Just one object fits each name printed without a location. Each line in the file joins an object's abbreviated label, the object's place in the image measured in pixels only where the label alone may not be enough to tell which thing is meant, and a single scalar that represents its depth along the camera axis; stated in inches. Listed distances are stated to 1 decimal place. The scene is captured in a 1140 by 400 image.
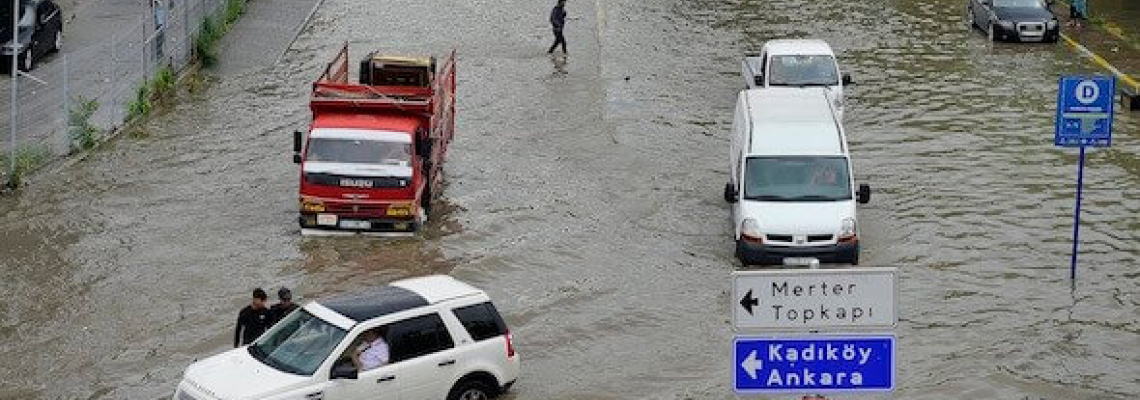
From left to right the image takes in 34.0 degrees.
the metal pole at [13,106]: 1094.2
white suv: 645.9
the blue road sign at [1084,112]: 850.8
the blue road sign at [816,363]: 394.6
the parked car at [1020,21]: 1560.0
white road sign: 393.4
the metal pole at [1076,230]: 873.5
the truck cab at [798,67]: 1294.3
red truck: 979.3
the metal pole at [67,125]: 1184.8
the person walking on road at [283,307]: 726.5
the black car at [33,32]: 1353.3
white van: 914.7
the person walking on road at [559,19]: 1503.4
